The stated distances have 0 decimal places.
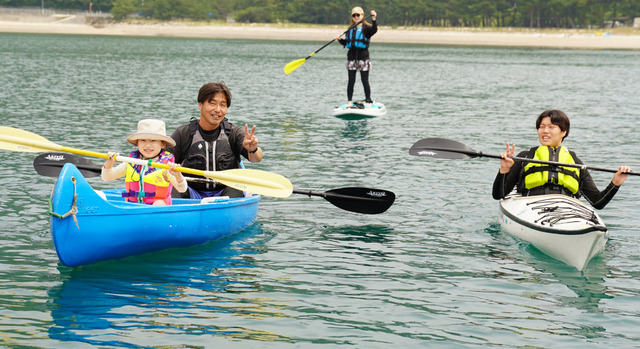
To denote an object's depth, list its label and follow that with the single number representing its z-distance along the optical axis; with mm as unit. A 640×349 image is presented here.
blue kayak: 6793
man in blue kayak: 8414
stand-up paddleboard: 20266
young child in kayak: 7672
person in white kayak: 8383
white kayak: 7410
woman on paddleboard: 19562
